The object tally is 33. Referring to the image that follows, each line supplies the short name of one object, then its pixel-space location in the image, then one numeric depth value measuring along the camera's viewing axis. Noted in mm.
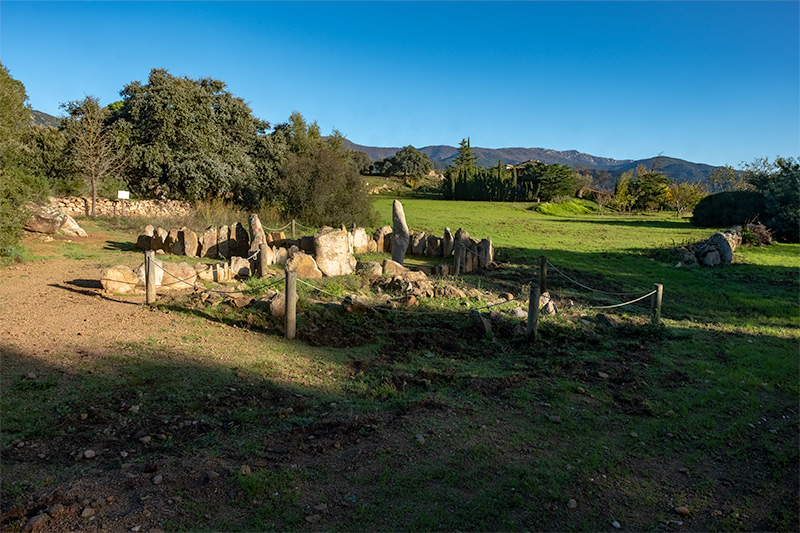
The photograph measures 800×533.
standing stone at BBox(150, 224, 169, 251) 14547
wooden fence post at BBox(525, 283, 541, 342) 7844
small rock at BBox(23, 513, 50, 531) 3303
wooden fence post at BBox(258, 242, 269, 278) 11250
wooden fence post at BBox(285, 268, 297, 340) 7746
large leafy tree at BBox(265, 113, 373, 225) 21766
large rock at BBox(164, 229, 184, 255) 14273
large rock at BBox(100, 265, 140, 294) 9383
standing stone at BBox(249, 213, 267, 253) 13414
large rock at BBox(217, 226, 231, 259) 14375
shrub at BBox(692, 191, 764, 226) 28703
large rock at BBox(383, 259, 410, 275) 12339
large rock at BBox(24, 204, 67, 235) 15688
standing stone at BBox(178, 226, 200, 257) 14141
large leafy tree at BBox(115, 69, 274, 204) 24578
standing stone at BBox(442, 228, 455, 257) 16594
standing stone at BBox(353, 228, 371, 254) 16441
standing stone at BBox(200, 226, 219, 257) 14281
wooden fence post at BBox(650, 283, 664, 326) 9289
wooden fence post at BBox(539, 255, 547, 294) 12195
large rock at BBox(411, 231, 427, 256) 16891
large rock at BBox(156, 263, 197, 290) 9828
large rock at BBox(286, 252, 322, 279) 11414
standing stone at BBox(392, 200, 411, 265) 15211
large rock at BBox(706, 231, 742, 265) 18156
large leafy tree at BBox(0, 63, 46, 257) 11828
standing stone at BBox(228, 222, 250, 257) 14430
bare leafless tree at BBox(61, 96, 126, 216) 22891
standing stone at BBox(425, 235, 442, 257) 16688
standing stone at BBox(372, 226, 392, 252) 17156
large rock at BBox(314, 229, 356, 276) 12203
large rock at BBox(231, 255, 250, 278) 11367
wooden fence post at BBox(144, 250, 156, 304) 8930
